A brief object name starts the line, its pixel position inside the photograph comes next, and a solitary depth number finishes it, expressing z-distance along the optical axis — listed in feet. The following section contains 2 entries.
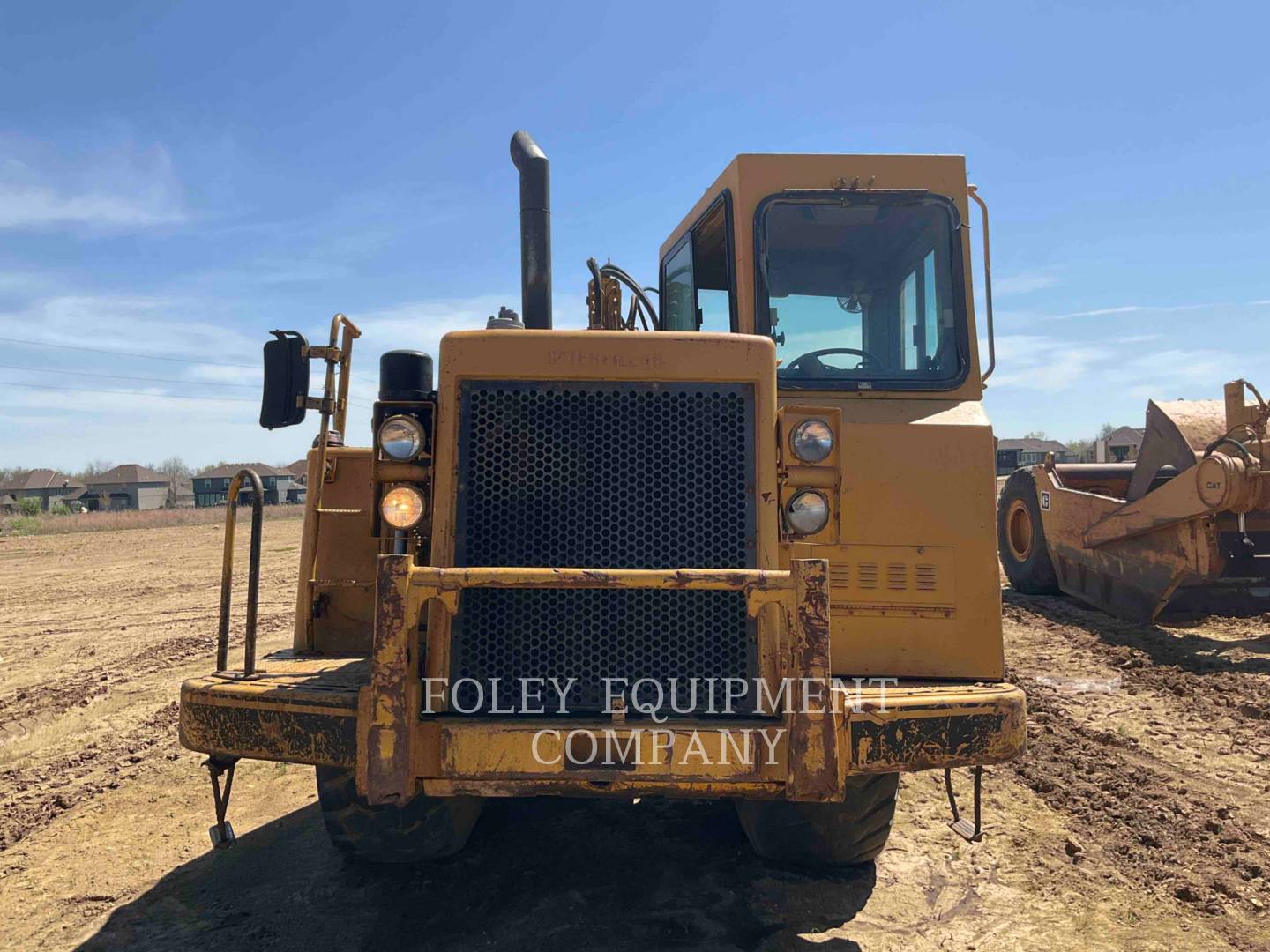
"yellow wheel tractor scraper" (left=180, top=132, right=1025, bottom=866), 8.28
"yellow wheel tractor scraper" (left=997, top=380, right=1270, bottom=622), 23.80
